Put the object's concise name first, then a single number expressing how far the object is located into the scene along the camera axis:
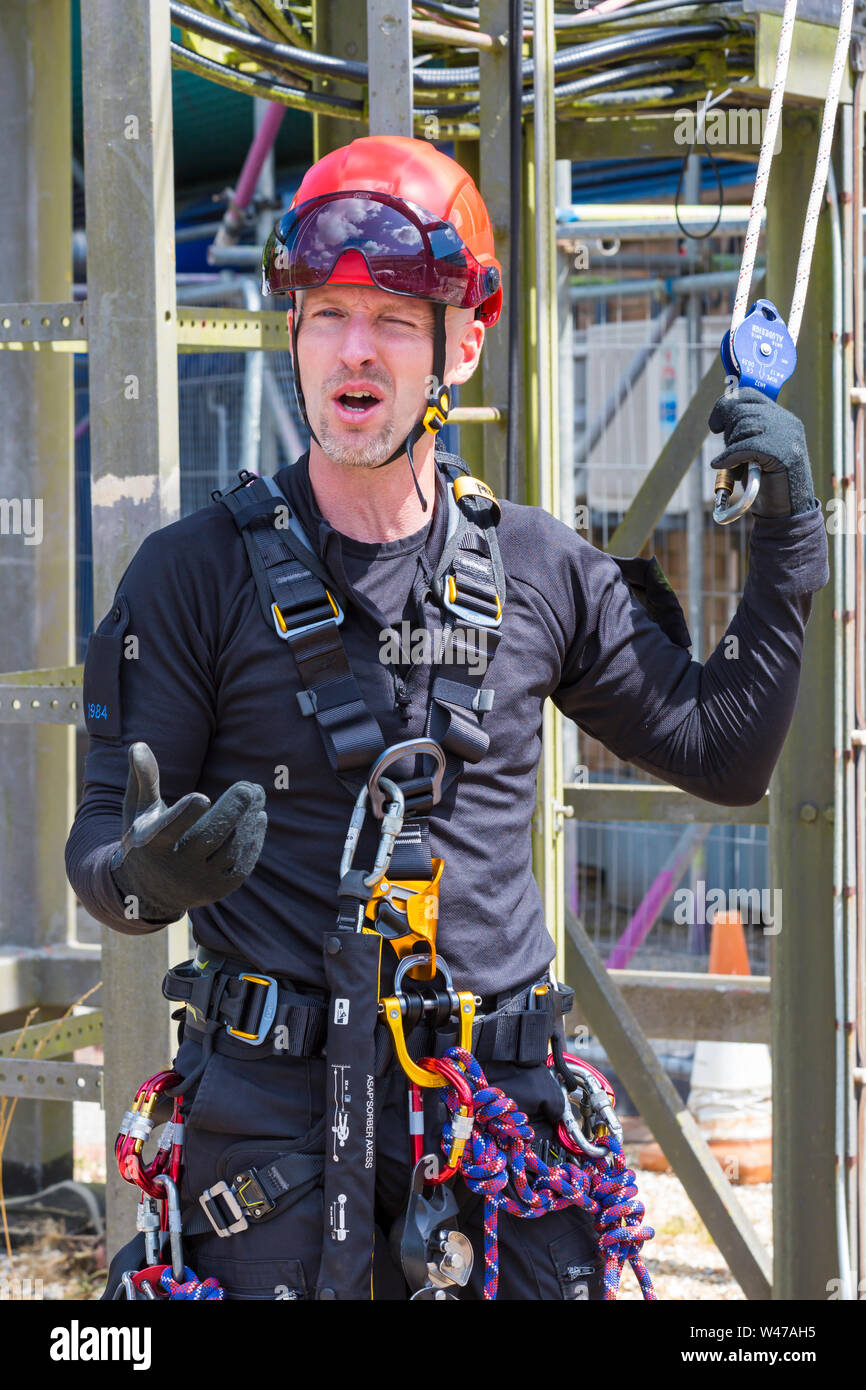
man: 4.58
